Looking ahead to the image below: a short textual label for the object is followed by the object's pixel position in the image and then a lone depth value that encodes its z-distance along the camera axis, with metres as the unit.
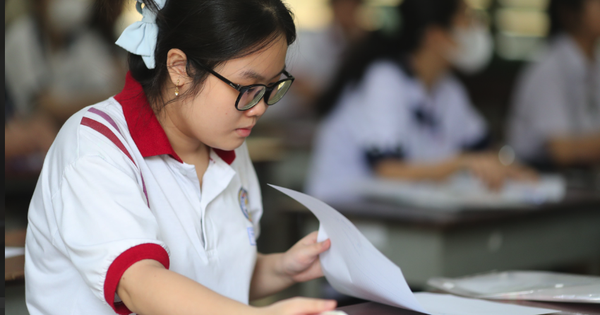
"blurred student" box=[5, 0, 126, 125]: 6.52
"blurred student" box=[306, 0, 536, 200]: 4.90
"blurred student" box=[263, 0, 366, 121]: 9.31
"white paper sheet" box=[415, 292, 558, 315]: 2.54
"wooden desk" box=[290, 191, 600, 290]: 3.80
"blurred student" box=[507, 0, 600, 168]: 5.85
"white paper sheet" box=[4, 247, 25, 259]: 2.80
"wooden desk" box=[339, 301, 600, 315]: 2.55
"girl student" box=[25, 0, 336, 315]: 2.38
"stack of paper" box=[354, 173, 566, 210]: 4.09
